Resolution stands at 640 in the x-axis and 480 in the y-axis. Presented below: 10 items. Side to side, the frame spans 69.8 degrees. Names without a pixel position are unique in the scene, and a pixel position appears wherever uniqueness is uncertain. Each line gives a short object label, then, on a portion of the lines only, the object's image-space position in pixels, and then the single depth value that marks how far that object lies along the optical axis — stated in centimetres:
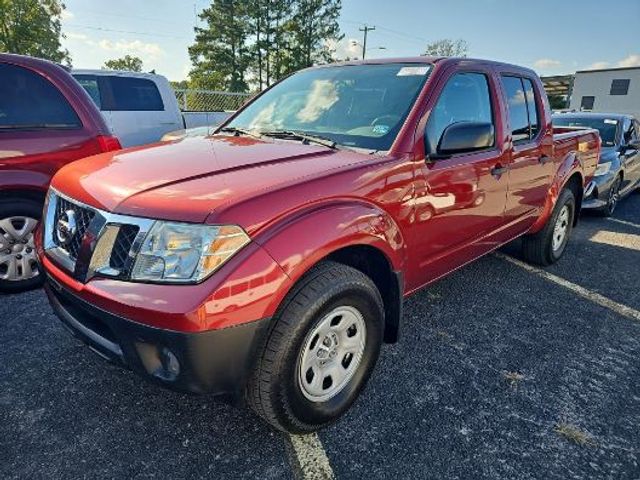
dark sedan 676
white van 704
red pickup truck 175
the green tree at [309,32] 4319
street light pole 4541
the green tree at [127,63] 6700
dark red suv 355
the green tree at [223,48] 4138
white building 3900
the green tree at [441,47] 5350
